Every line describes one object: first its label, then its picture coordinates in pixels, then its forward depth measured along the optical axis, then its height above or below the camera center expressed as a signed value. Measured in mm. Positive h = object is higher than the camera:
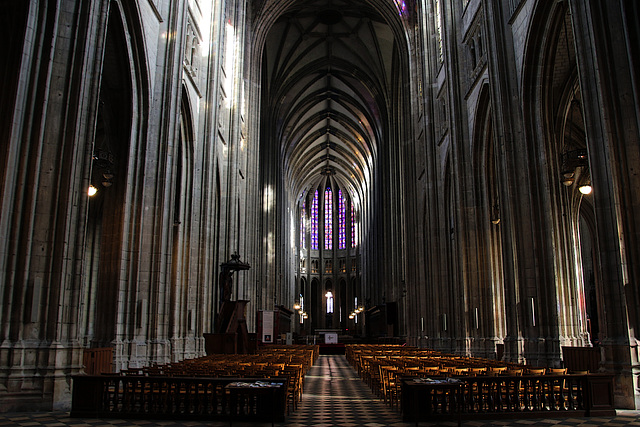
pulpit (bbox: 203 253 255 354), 19266 +42
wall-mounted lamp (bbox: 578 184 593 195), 15742 +3923
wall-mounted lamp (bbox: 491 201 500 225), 19608 +4075
